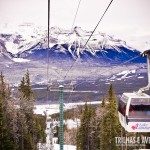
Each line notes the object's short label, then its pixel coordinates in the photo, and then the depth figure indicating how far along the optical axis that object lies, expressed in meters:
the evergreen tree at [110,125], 51.88
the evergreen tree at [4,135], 41.94
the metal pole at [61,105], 36.91
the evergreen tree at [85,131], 59.22
